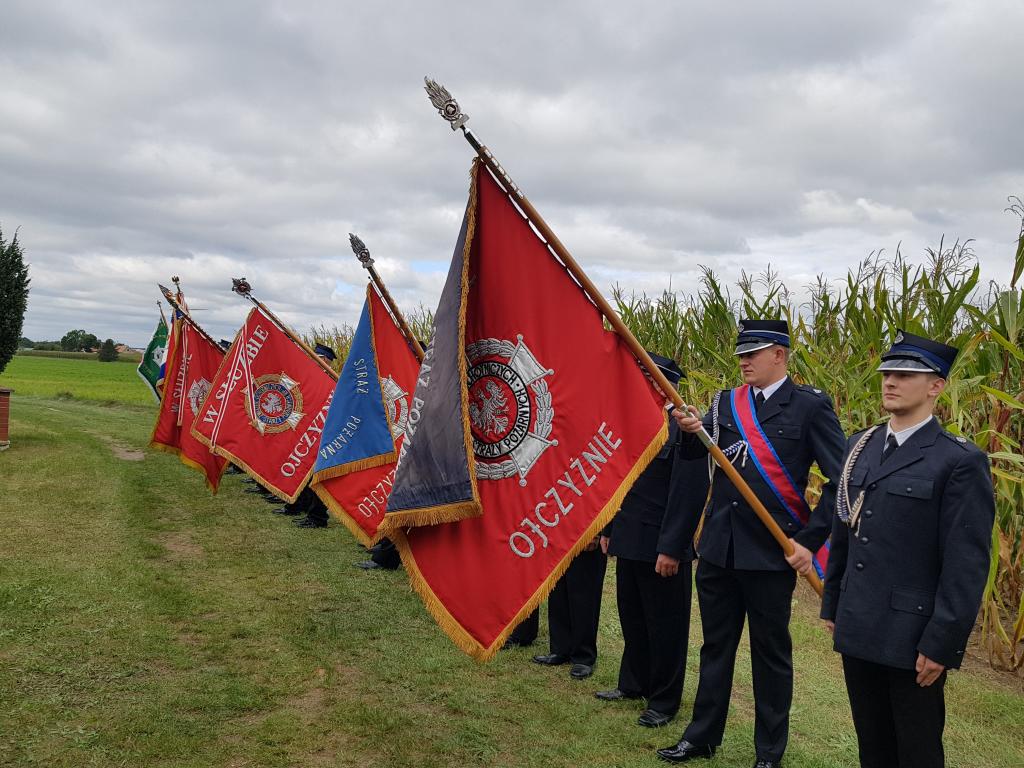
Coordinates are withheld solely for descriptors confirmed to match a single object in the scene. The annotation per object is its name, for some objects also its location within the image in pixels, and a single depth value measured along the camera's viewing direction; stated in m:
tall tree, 14.55
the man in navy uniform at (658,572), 3.99
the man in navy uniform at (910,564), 2.56
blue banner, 6.29
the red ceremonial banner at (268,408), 8.05
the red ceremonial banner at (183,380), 10.50
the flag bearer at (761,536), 3.55
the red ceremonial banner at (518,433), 3.38
